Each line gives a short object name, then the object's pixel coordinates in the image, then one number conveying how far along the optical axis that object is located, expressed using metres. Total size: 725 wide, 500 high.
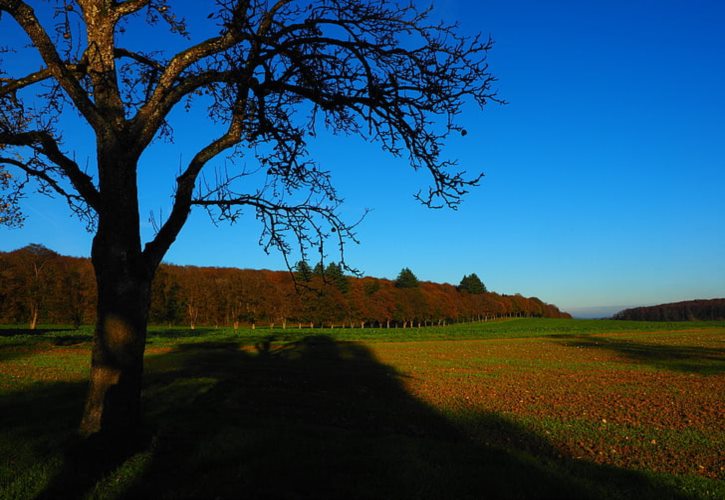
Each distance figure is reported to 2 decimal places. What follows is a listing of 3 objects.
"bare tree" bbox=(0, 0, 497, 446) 6.07
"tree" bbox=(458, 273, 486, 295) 153.12
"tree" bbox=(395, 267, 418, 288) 130.25
